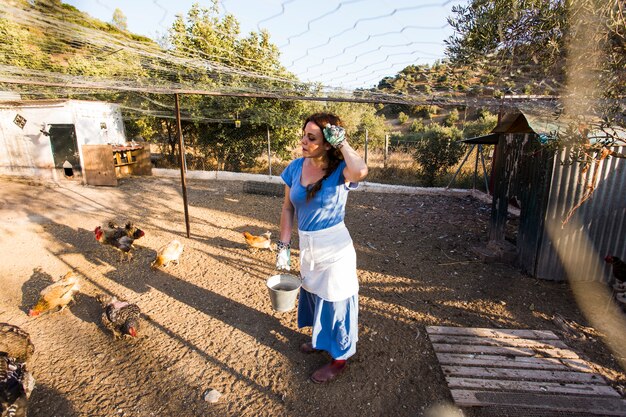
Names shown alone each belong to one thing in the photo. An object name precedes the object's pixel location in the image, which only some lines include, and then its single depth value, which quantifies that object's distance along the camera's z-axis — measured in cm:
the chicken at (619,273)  378
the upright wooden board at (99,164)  1065
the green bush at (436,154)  1140
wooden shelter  438
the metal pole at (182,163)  523
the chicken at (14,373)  213
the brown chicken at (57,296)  358
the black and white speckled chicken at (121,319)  323
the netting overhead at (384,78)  219
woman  235
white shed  1069
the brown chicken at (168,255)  486
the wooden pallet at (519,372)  259
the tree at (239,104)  1180
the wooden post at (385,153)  1211
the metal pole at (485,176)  933
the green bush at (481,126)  1734
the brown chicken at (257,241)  550
